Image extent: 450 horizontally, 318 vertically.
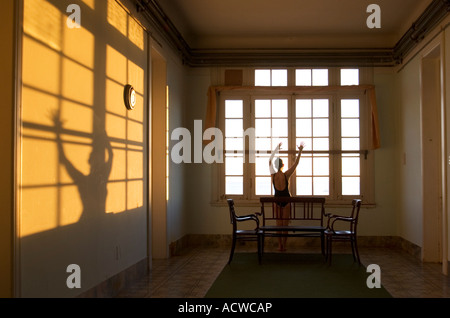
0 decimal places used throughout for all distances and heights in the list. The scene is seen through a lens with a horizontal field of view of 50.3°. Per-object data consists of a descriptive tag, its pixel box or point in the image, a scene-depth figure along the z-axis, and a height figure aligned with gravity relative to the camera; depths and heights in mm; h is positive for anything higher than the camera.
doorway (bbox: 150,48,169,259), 7129 +159
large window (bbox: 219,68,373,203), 8695 +672
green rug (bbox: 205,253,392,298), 5098 -1330
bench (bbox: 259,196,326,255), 6988 -804
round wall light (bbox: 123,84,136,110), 5289 +821
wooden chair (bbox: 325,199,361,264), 6702 -906
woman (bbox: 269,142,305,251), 8062 -343
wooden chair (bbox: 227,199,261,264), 6871 -903
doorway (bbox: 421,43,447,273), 6918 +157
